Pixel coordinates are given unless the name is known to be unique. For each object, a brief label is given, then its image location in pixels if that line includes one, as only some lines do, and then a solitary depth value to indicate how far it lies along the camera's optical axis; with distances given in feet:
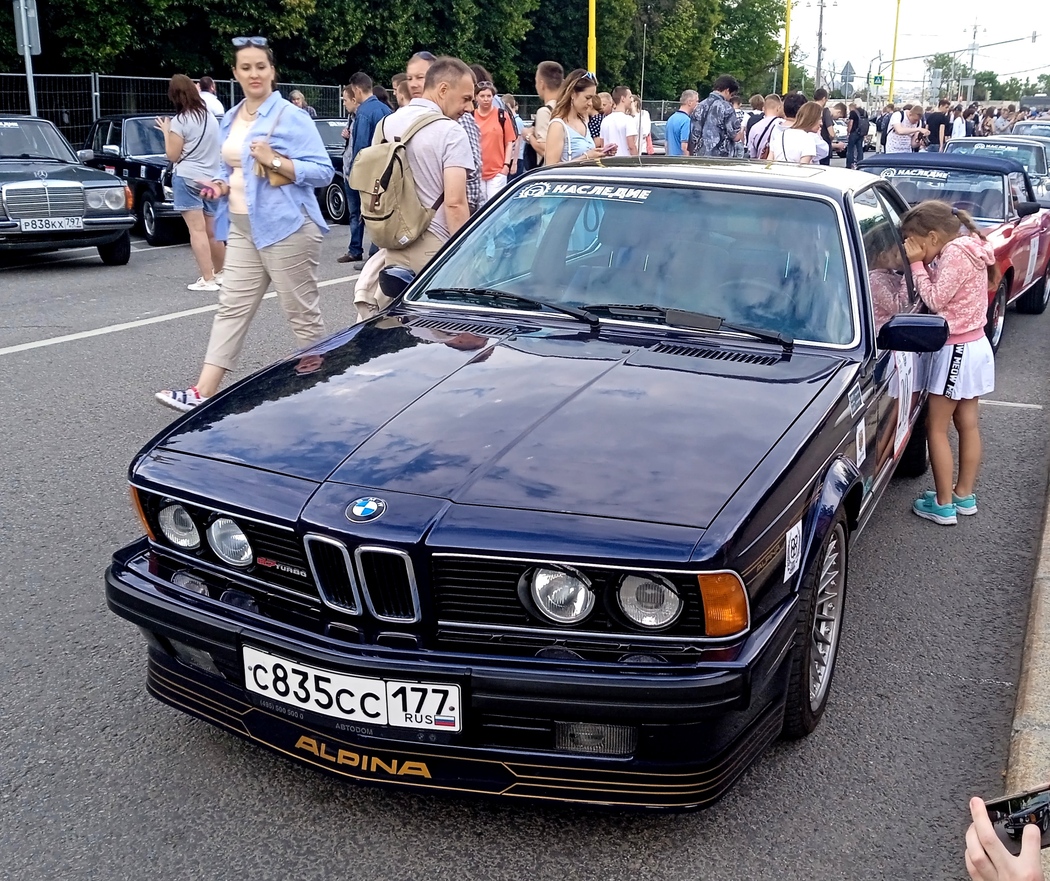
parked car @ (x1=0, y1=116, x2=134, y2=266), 38.19
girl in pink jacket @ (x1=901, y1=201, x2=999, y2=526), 16.39
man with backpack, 20.07
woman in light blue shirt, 18.99
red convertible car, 29.55
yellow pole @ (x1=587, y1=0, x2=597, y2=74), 92.58
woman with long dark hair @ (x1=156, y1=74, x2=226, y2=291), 34.19
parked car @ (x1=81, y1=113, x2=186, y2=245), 46.98
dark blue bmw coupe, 8.59
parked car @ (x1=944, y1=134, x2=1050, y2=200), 44.50
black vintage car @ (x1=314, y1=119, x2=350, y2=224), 55.88
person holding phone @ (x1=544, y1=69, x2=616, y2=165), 30.81
